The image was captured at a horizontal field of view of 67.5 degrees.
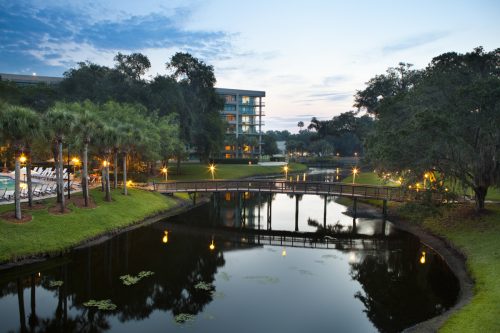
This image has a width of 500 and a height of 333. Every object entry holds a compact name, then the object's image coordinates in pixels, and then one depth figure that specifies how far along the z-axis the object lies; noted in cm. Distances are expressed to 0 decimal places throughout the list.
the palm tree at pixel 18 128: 2908
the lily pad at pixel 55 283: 2338
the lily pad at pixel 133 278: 2444
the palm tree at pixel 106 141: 4138
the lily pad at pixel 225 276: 2603
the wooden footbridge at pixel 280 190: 4410
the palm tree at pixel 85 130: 3650
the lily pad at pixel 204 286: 2401
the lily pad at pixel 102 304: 2069
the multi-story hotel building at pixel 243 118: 14950
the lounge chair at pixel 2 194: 3462
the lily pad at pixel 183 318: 1953
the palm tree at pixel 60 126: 3306
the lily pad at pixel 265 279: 2545
